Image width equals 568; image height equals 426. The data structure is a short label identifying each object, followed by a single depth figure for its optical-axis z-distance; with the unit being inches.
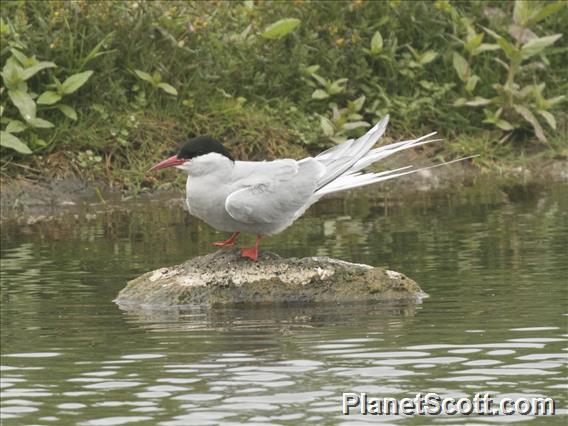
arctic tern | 723.4
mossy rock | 733.9
